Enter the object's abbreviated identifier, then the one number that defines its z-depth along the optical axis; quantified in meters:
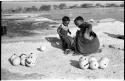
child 6.95
